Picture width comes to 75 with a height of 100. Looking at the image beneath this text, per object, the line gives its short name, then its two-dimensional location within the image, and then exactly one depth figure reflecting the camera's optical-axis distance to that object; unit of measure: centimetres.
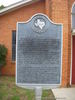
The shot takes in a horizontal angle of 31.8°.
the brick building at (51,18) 562
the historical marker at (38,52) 296
